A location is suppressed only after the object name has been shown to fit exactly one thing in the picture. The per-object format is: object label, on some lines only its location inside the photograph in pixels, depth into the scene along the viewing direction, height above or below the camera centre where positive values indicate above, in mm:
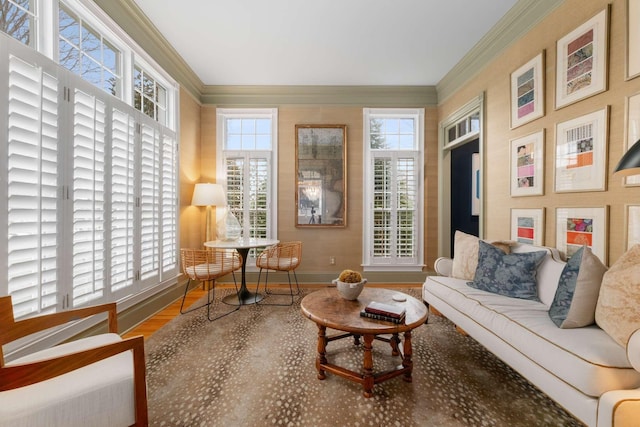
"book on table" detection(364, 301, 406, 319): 1666 -651
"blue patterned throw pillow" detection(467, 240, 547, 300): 2078 -508
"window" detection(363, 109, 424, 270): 4184 +129
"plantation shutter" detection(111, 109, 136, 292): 2340 +92
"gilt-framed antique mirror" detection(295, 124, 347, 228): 4172 +578
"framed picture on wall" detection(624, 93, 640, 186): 1660 +581
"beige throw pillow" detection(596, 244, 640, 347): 1290 -445
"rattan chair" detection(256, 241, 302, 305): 3432 -665
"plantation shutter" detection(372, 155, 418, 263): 4188 +57
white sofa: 1095 -737
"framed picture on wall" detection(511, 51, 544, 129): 2338 +1159
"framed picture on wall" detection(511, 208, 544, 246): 2359 -125
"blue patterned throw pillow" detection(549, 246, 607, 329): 1501 -473
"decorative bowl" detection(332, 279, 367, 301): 1980 -595
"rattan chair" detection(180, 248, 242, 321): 2889 -650
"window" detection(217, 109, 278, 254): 4180 +492
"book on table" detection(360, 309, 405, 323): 1646 -681
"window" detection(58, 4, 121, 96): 1988 +1325
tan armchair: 940 -738
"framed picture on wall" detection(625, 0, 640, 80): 1651 +1126
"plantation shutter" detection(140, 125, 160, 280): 2734 +95
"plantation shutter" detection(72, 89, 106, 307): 1986 +93
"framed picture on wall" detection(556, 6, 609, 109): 1837 +1161
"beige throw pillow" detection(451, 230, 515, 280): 2535 -428
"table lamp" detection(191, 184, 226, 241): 3568 +206
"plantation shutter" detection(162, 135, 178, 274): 3117 +69
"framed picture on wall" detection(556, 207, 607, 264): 1865 -127
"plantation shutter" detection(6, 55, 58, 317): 1560 +133
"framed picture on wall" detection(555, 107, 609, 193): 1857 +464
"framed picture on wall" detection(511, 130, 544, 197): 2350 +461
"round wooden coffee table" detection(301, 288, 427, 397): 1624 -710
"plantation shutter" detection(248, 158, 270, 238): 4188 +329
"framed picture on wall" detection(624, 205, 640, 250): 1670 -65
